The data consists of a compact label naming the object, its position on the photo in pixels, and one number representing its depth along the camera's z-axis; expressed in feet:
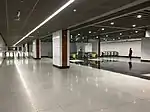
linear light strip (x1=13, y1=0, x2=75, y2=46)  14.35
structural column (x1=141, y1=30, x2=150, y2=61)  47.71
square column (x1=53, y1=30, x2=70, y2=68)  32.88
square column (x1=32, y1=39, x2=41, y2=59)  62.90
